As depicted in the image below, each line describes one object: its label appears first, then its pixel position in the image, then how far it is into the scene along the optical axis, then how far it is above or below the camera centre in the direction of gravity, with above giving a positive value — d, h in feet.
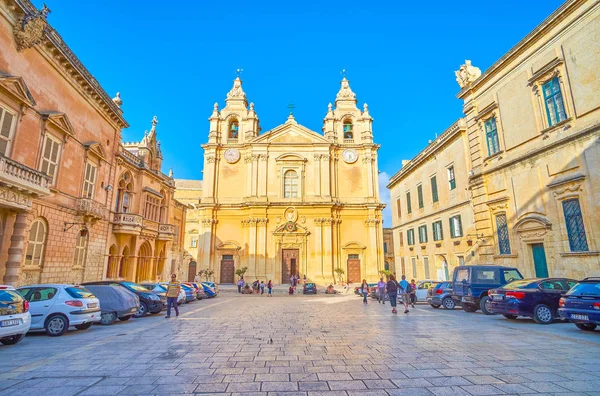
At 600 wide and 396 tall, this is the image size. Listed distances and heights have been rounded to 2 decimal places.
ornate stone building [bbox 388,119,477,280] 62.28 +12.77
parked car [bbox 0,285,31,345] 20.98 -3.06
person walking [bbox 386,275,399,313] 42.53 -2.96
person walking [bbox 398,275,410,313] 42.09 -2.99
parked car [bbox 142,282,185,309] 48.20 -2.86
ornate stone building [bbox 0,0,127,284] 35.22 +15.08
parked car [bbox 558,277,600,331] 24.19 -2.90
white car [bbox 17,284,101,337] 26.68 -3.15
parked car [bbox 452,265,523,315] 39.06 -1.79
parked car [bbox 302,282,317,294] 86.10 -5.51
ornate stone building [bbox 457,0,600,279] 37.70 +15.35
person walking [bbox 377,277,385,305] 58.85 -4.20
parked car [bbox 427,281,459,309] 47.29 -4.27
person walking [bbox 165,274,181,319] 37.68 -2.79
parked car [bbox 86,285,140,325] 33.30 -3.45
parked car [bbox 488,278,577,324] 30.78 -3.03
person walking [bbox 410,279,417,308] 50.55 -4.61
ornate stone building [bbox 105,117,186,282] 61.16 +10.55
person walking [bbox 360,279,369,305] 55.57 -3.98
